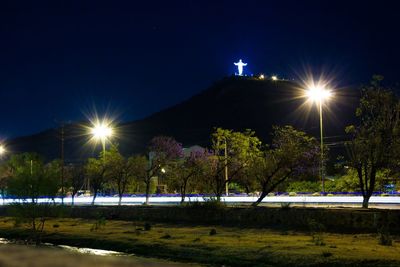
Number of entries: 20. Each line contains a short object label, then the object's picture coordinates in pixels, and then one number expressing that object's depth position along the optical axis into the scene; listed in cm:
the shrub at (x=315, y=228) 2585
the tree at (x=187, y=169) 4597
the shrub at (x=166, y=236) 2847
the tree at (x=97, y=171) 5728
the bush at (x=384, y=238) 2203
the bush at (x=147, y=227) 3277
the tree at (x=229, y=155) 4252
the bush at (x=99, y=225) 3541
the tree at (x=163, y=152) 5309
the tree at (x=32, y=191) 3231
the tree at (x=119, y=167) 5478
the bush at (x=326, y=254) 1981
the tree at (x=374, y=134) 3002
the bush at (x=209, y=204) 3503
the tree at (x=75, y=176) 6932
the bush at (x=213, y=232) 2871
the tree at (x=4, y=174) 7832
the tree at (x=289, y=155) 3672
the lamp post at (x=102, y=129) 5598
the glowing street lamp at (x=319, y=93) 4181
